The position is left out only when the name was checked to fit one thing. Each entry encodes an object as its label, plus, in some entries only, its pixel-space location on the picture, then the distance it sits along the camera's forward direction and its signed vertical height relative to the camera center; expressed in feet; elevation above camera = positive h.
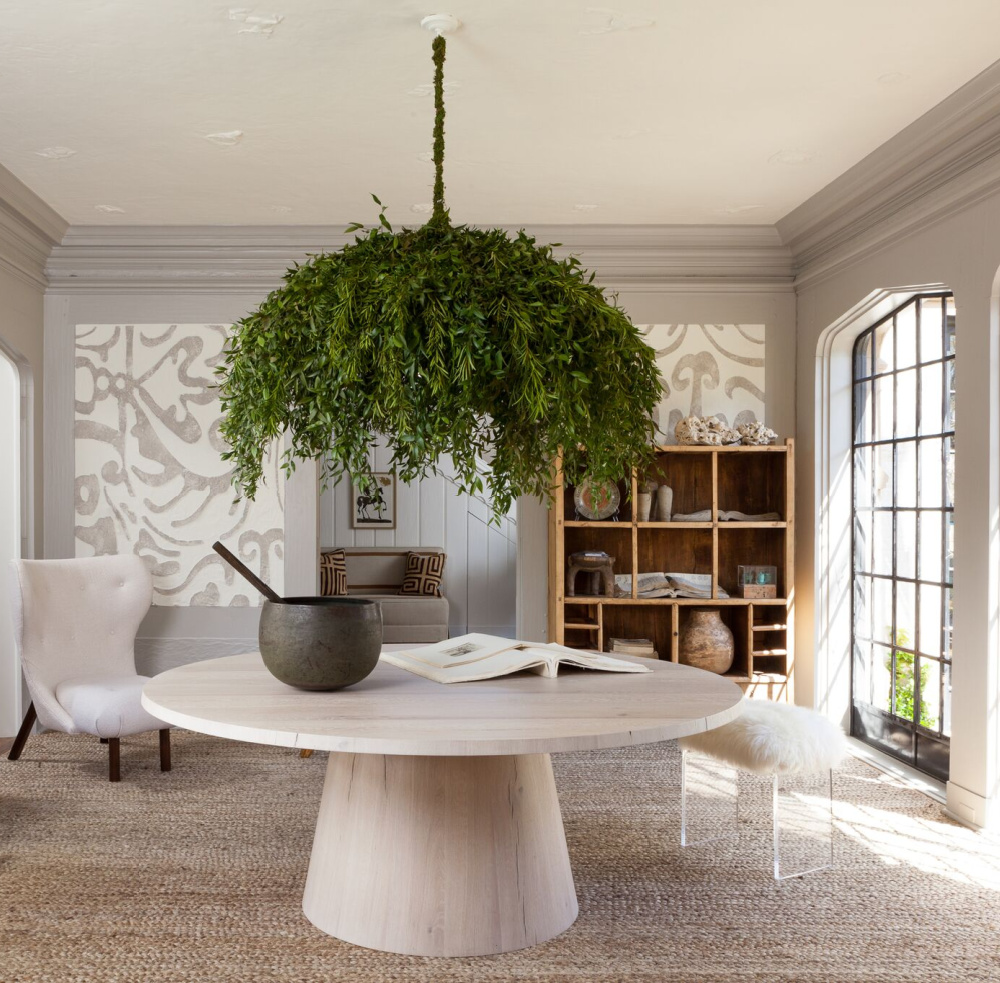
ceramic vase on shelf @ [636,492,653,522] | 15.42 -0.32
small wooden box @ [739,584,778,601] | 15.40 -1.67
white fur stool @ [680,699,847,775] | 8.89 -2.41
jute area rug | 7.45 -3.77
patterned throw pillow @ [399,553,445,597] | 25.14 -2.33
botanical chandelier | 5.82 +0.78
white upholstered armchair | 12.41 -2.26
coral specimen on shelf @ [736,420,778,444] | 15.31 +0.83
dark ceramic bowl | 6.96 -1.15
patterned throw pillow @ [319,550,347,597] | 24.13 -2.21
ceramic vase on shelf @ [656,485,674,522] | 15.39 -0.26
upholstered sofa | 23.99 -2.85
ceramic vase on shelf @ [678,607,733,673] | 15.21 -2.51
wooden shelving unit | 15.46 -1.12
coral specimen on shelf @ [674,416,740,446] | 15.21 +0.85
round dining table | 6.58 -2.47
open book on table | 7.77 -1.48
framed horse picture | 26.68 -0.79
